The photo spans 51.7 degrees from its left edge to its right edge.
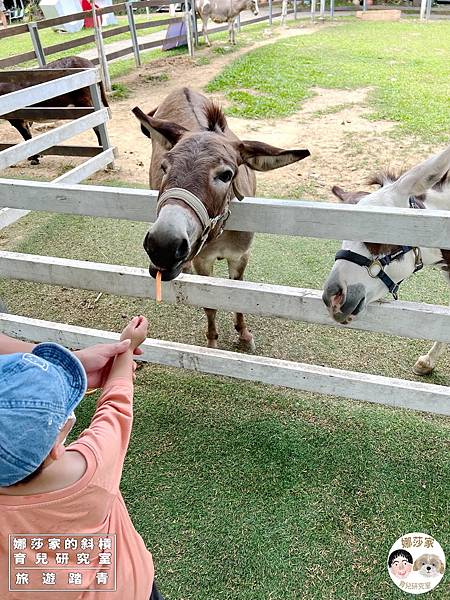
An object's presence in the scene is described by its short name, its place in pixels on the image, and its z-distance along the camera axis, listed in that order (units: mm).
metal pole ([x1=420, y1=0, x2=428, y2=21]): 21203
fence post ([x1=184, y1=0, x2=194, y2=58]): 14546
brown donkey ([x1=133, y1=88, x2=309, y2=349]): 1960
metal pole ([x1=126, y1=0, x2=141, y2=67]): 13000
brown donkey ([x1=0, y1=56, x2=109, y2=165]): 7366
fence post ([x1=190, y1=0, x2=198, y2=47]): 16145
